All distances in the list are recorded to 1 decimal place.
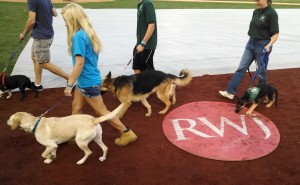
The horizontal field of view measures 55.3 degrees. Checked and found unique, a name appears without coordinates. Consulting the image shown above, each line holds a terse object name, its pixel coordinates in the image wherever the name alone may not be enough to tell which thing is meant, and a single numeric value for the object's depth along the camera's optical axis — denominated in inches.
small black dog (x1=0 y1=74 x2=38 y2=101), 248.4
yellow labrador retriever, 153.9
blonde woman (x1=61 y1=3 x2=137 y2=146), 149.1
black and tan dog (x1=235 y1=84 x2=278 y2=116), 231.3
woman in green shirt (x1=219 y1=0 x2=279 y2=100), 230.1
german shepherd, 210.1
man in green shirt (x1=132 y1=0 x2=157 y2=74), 224.2
